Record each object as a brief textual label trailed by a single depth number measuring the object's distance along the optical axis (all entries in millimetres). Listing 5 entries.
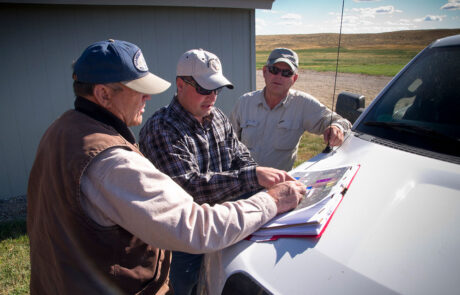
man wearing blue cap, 1137
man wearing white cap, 1858
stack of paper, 1380
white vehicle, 1128
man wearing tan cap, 3156
